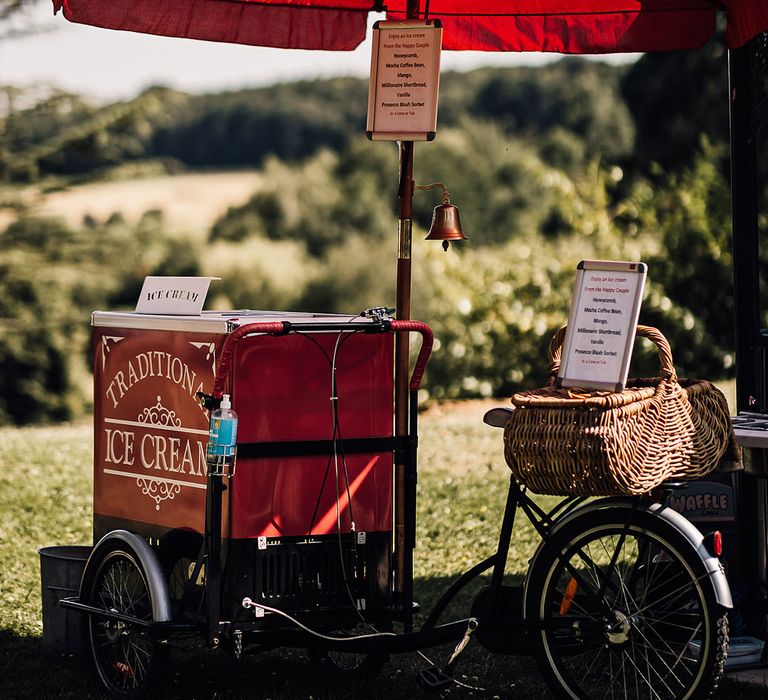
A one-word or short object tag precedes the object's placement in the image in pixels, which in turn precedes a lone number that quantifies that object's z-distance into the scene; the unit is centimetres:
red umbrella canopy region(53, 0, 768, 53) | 509
